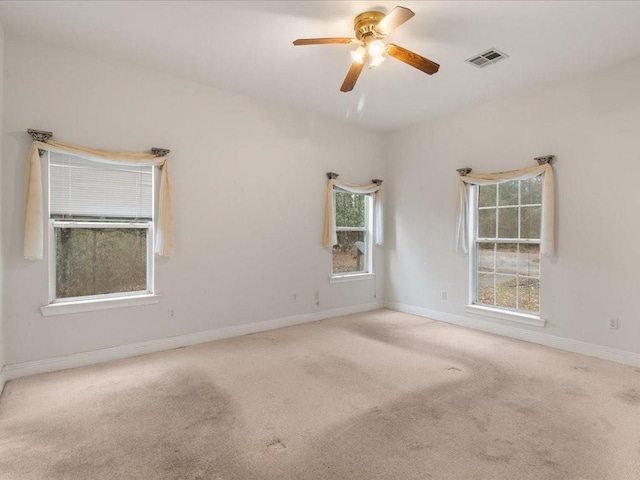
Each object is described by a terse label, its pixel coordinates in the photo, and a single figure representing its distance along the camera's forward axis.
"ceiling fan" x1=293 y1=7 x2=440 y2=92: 2.64
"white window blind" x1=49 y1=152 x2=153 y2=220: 3.33
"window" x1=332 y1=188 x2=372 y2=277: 5.55
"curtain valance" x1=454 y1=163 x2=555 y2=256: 3.98
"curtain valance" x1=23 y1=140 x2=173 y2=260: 3.08
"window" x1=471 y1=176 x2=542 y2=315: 4.29
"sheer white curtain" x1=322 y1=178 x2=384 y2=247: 5.17
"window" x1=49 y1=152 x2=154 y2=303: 3.36
